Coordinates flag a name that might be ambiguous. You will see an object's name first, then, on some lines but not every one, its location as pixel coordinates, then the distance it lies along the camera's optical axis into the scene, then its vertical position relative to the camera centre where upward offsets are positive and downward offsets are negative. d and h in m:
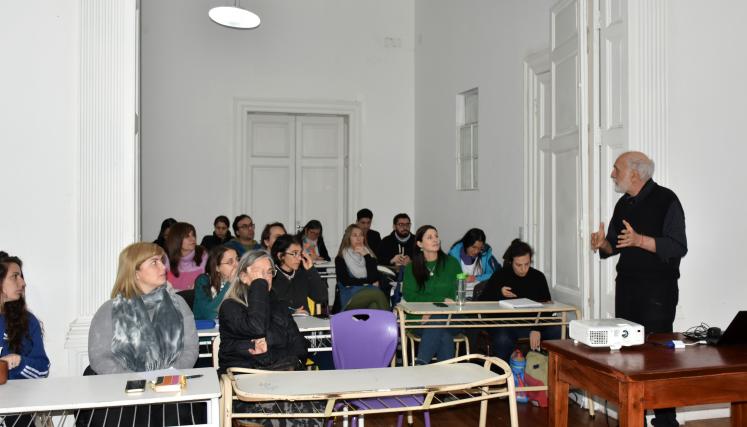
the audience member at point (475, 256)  6.06 -0.41
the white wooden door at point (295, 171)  9.23 +0.53
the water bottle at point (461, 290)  4.77 -0.55
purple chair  3.64 -0.69
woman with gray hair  3.30 -0.56
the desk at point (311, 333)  3.86 -0.71
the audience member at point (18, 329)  3.33 -0.59
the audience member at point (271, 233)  5.89 -0.20
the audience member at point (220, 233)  8.08 -0.27
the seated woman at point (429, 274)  5.20 -0.48
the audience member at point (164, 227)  7.54 -0.19
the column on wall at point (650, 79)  4.36 +0.84
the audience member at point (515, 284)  5.03 -0.55
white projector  2.89 -0.52
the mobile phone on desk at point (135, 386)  2.44 -0.63
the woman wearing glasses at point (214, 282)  4.46 -0.47
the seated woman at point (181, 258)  5.47 -0.38
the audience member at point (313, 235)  7.73 -0.29
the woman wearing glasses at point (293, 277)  4.73 -0.47
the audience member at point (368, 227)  8.44 -0.21
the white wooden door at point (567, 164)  4.90 +0.37
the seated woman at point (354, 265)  6.43 -0.52
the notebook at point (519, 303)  4.65 -0.64
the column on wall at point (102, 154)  3.87 +0.31
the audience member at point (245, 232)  7.22 -0.24
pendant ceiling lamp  7.20 +2.05
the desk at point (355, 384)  2.49 -0.67
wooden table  2.54 -0.64
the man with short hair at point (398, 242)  7.94 -0.37
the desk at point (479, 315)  4.47 -0.72
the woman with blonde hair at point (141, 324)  3.10 -0.52
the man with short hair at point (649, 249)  3.57 -0.20
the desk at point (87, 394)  2.32 -0.66
